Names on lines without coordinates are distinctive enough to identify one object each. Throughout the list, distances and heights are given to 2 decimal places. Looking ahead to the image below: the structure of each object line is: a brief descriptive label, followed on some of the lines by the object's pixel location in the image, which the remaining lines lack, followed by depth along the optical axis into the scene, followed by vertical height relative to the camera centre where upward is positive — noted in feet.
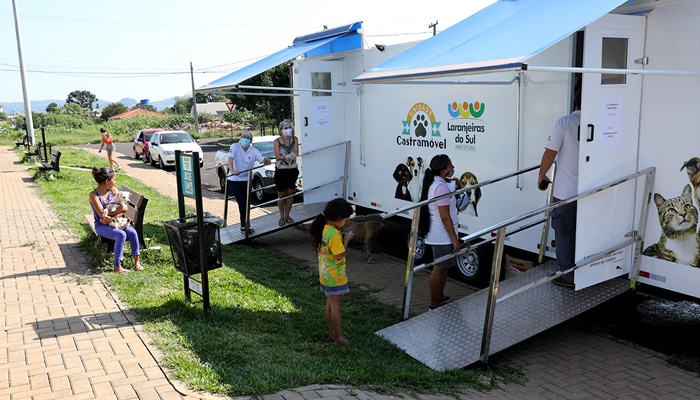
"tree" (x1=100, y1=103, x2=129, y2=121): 313.57 -2.19
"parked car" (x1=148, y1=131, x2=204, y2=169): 73.94 -5.11
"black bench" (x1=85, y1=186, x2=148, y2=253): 24.39 -4.52
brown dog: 28.30 -6.11
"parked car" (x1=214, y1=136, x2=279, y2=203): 46.39 -5.45
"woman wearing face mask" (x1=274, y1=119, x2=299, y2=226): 30.50 -3.30
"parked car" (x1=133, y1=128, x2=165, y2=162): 83.69 -5.31
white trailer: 16.43 -0.86
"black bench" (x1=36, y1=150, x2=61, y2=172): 53.36 -5.23
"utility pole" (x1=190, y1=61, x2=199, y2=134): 160.86 -1.99
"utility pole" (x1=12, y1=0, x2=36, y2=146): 77.36 +1.86
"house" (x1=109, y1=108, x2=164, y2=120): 301.63 -4.28
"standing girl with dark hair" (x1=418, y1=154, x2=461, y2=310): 19.06 -3.90
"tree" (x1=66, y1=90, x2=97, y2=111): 542.16 +7.69
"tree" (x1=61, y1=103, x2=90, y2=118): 319.16 -1.77
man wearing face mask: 31.73 -3.20
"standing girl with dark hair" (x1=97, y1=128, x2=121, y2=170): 67.21 -4.43
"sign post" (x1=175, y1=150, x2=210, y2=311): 18.39 -2.87
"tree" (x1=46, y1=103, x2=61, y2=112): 344.28 -0.46
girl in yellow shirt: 16.66 -4.27
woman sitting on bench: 22.91 -4.38
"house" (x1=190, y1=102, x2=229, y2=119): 373.32 -2.37
